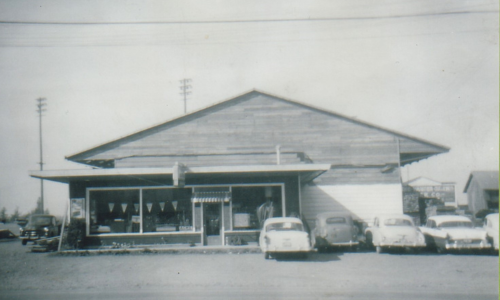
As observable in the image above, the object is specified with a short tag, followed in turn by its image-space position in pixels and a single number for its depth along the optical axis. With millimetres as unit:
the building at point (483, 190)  53381
